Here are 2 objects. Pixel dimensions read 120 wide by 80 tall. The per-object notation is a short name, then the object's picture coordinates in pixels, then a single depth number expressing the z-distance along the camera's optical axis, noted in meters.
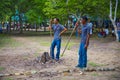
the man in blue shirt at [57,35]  7.55
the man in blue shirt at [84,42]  6.33
